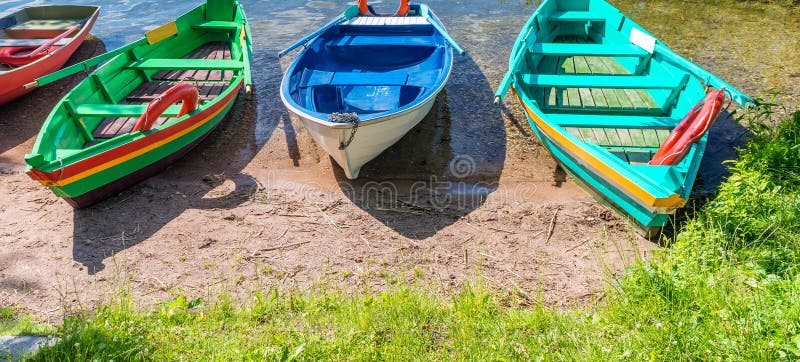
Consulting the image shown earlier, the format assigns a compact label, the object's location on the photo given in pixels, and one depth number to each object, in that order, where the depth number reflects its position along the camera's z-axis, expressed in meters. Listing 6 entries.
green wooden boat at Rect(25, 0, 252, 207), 5.45
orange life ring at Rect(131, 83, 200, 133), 6.01
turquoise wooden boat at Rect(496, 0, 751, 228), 4.92
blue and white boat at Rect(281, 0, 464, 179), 5.66
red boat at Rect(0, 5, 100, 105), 8.14
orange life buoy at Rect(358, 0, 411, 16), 10.27
